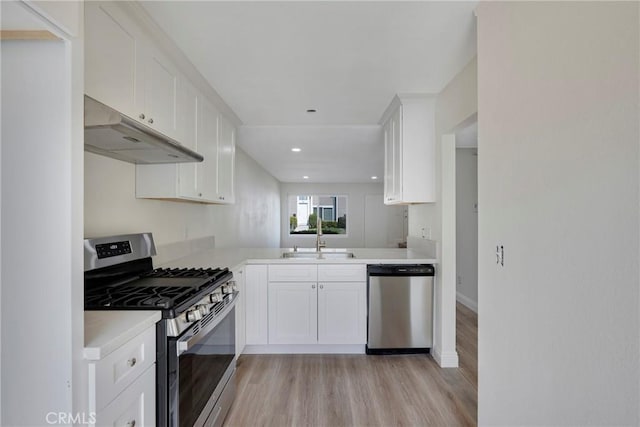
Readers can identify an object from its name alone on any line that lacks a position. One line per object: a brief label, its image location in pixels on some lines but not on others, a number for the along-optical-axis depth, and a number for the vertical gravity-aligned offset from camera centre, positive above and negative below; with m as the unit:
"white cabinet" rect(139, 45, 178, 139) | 1.67 +0.75
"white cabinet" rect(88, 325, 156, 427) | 0.86 -0.55
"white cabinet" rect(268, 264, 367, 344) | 2.75 -0.84
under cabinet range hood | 1.15 +0.36
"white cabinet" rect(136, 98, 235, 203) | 1.97 +0.32
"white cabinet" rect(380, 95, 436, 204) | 2.73 +0.61
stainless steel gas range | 1.19 -0.46
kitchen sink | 3.24 -0.44
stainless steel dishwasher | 2.71 -0.84
